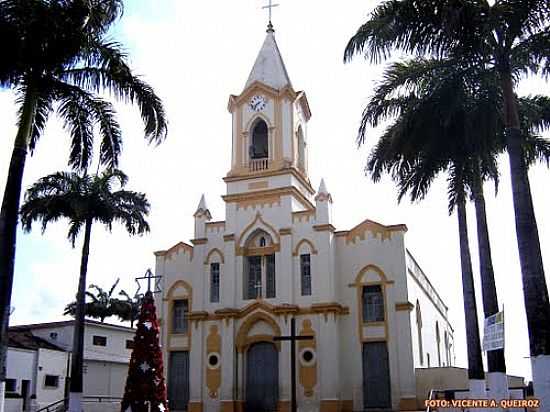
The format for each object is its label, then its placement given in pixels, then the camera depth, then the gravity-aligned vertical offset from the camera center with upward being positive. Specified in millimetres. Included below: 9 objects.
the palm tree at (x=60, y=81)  14914 +7150
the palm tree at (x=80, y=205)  28031 +7051
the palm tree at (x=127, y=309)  56281 +5440
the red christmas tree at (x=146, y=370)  18391 +152
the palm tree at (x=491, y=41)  14133 +7648
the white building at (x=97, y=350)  38125 +1503
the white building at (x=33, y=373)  32812 +197
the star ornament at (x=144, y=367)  18812 +237
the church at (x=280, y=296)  29031 +3517
